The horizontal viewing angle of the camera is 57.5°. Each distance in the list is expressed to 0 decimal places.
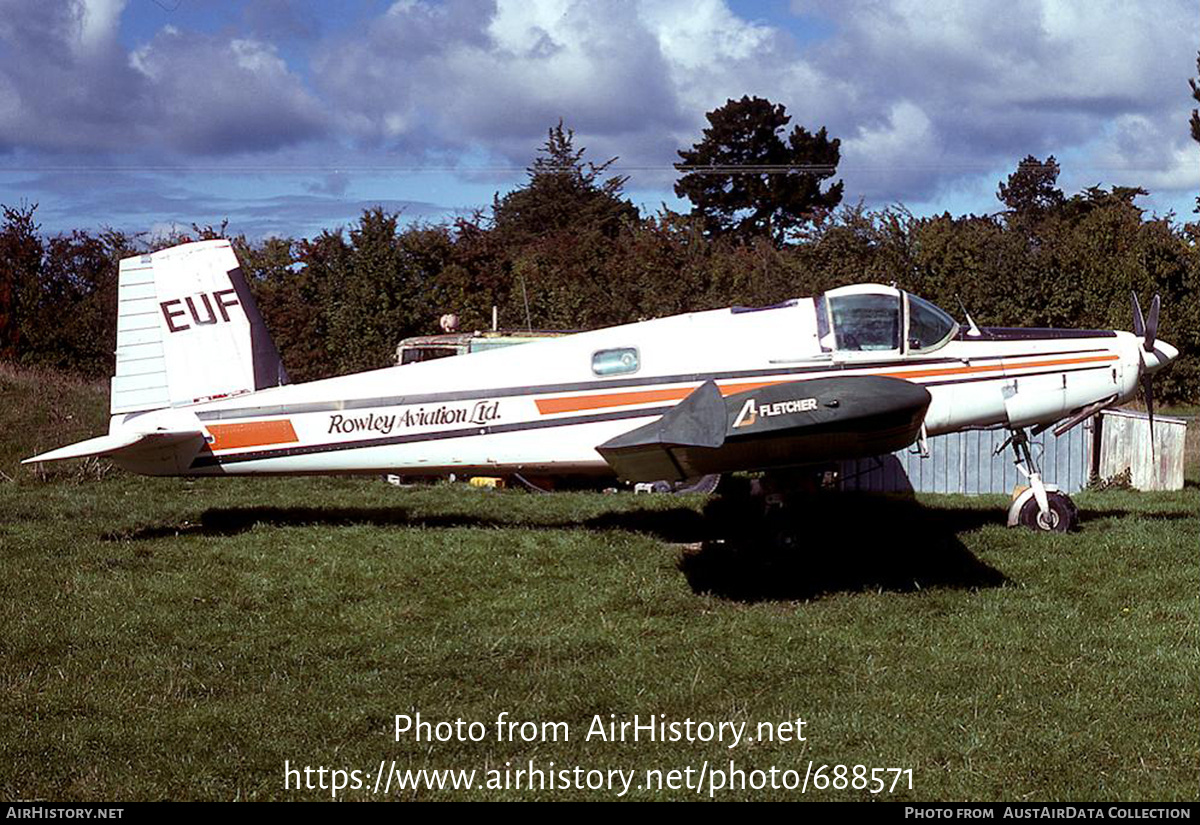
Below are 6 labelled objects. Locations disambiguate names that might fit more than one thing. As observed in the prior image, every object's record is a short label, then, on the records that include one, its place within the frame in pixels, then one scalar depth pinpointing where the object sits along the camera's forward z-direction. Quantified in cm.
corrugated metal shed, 1678
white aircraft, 1033
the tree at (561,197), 4419
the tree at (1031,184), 6212
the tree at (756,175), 4506
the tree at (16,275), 2714
